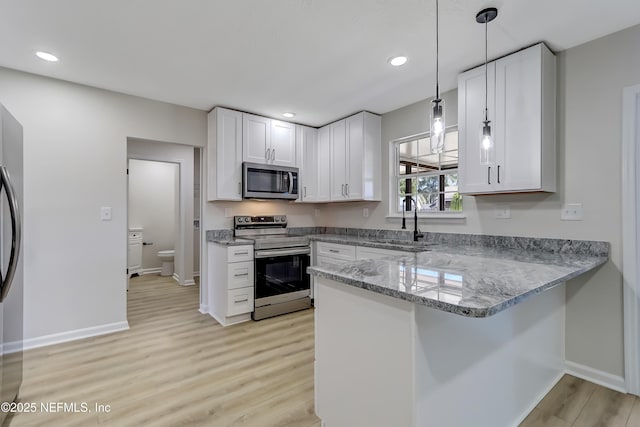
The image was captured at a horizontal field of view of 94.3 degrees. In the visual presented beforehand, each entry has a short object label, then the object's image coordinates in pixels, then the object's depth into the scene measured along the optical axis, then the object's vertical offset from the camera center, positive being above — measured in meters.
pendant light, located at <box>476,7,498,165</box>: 1.67 +0.48
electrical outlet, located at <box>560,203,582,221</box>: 2.18 +0.02
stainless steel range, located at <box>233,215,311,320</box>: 3.33 -0.67
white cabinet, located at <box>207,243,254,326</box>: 3.16 -0.77
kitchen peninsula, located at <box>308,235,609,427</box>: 1.11 -0.56
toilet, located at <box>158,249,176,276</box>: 5.53 -0.93
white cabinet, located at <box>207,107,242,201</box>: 3.44 +0.70
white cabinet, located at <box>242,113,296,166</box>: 3.62 +0.94
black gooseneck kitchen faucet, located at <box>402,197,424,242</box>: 3.21 -0.12
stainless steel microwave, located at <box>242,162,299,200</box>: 3.57 +0.41
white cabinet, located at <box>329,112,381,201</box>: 3.59 +0.70
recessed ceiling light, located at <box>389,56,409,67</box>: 2.35 +1.25
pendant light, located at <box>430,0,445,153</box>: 1.60 +0.49
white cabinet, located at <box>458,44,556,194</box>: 2.14 +0.71
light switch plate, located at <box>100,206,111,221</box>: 2.97 +0.01
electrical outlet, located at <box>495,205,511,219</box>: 2.57 +0.02
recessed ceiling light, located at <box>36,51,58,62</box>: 2.30 +1.25
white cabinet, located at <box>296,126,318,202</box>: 4.10 +0.75
